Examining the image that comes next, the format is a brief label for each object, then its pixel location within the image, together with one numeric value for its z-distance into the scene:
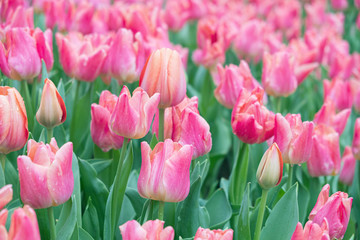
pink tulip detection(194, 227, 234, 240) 1.48
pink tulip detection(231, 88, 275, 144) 1.65
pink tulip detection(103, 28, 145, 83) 1.77
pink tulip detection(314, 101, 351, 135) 1.82
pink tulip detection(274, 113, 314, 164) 1.63
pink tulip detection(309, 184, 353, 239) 1.57
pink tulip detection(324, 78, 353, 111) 2.04
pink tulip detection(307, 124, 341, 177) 1.71
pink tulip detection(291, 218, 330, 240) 1.51
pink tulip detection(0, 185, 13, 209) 1.44
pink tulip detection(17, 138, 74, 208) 1.48
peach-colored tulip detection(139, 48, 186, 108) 1.61
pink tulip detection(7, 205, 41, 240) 1.40
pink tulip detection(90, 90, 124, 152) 1.65
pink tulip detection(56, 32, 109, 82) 1.78
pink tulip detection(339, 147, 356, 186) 1.82
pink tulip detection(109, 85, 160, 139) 1.56
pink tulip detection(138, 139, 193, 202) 1.52
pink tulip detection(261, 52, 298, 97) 1.89
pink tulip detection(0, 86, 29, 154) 1.54
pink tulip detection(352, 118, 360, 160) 1.76
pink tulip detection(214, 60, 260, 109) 1.82
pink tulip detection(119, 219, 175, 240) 1.46
